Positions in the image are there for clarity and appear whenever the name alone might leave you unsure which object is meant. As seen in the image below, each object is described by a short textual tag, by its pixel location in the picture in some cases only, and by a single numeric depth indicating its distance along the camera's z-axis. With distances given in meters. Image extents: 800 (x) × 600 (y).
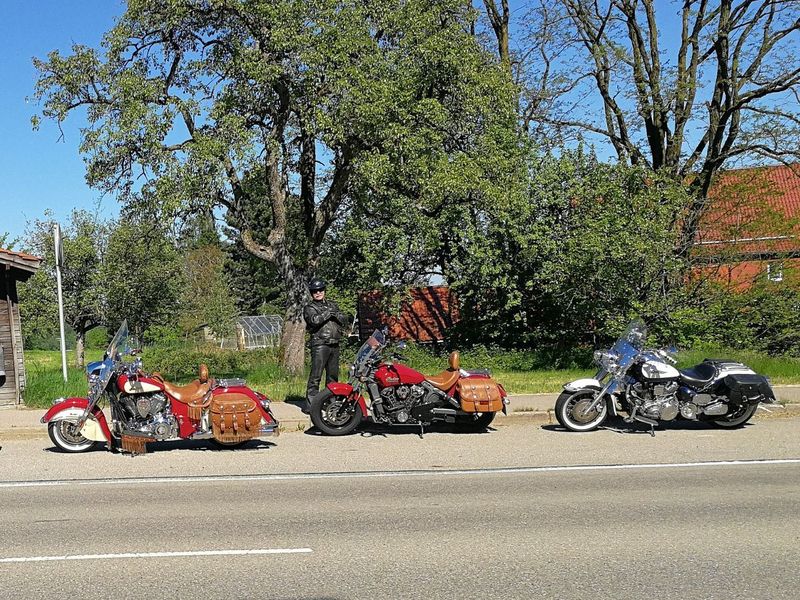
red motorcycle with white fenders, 9.98
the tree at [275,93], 17.47
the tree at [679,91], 26.92
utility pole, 13.29
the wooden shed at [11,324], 14.44
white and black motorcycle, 11.14
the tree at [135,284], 34.91
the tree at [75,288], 34.06
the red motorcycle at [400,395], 10.96
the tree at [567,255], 21.50
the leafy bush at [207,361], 22.16
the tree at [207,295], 42.72
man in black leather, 12.30
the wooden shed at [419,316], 27.84
